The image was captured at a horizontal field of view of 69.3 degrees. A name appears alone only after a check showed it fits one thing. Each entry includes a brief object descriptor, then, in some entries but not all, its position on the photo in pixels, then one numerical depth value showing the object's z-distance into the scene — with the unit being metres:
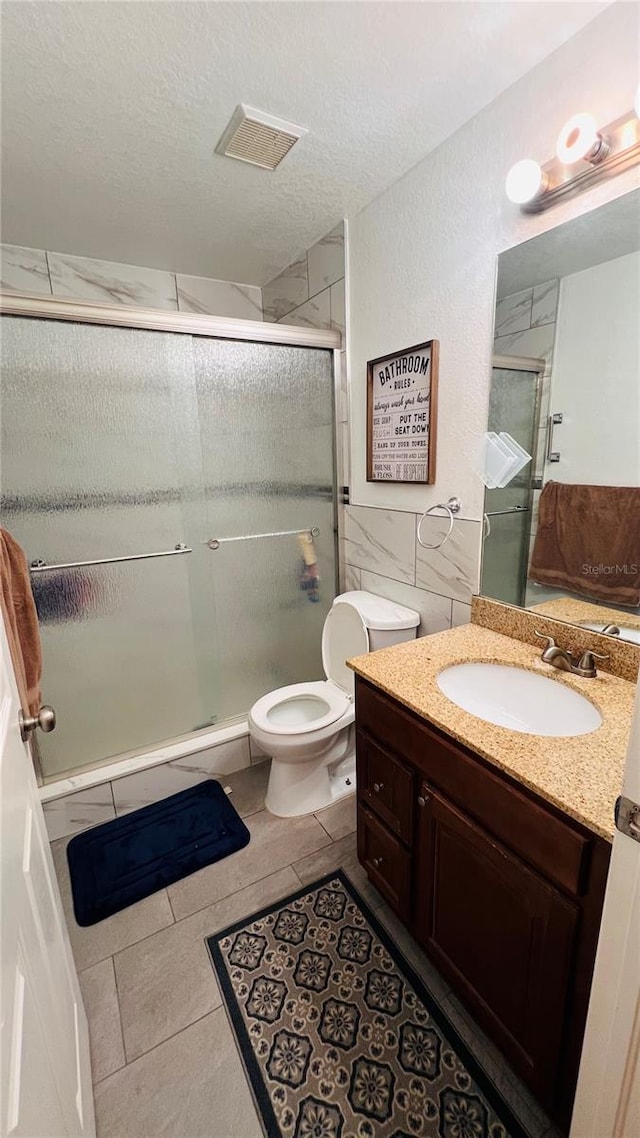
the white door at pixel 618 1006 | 0.58
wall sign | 1.63
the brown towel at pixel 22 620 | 1.05
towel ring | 1.59
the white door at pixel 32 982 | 0.52
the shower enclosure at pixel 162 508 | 1.71
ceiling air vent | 1.34
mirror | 1.10
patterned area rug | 1.00
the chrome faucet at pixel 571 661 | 1.18
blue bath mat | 1.57
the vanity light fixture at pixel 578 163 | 1.02
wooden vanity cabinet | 0.81
